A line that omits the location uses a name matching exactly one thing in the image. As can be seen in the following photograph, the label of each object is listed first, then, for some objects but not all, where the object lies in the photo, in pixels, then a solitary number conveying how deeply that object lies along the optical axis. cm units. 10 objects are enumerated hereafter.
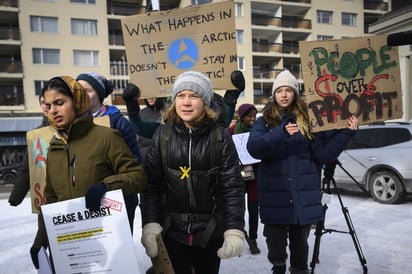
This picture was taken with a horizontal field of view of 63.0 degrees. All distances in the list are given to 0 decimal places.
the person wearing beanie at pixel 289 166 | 262
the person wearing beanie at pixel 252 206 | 427
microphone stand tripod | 334
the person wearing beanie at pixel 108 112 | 241
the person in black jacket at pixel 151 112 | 312
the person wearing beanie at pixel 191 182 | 206
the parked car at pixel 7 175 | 1623
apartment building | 2480
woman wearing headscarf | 188
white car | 688
